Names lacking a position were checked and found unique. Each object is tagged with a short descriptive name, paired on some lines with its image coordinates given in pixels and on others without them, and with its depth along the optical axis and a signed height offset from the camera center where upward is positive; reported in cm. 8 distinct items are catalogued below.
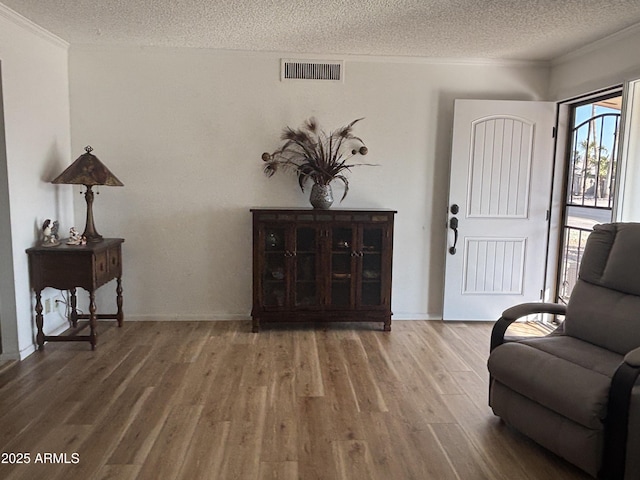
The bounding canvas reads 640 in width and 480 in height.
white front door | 436 -13
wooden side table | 355 -67
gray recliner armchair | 200 -82
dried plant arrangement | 430 +33
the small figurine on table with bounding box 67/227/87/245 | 373 -45
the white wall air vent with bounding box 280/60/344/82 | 431 +106
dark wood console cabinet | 409 -67
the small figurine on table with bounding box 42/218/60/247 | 366 -41
